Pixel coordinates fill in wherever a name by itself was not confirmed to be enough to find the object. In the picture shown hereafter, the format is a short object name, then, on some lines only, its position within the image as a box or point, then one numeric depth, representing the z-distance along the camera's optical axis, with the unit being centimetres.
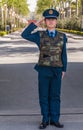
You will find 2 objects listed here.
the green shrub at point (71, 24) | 6036
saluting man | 598
